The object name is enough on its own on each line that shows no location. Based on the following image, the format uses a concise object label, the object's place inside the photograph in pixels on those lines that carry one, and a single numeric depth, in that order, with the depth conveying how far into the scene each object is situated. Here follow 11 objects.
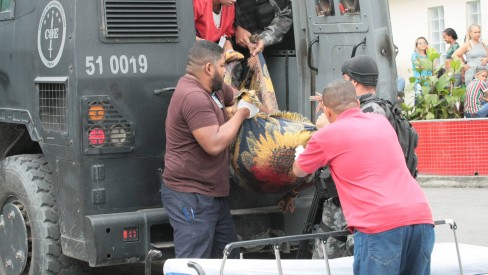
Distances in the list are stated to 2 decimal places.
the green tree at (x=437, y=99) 27.98
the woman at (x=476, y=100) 27.70
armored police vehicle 12.46
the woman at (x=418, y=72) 28.73
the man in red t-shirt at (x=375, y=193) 10.05
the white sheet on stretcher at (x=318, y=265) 10.55
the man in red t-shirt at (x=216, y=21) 13.65
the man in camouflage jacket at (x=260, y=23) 14.69
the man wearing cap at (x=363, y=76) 11.66
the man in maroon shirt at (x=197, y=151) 11.91
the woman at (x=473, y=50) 32.78
